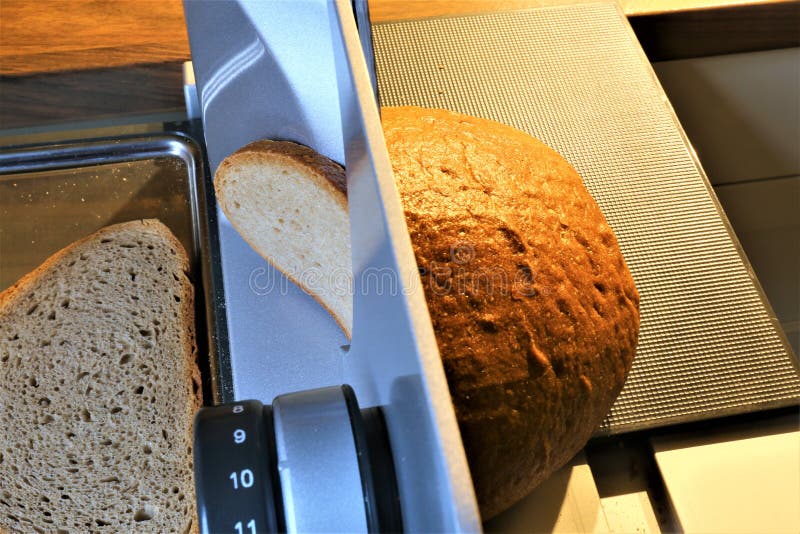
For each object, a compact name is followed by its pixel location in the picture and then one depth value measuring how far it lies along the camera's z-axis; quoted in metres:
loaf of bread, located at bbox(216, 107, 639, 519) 0.43
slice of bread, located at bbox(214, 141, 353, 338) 0.48
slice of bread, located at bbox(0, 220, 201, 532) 0.51
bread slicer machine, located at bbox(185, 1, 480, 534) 0.31
